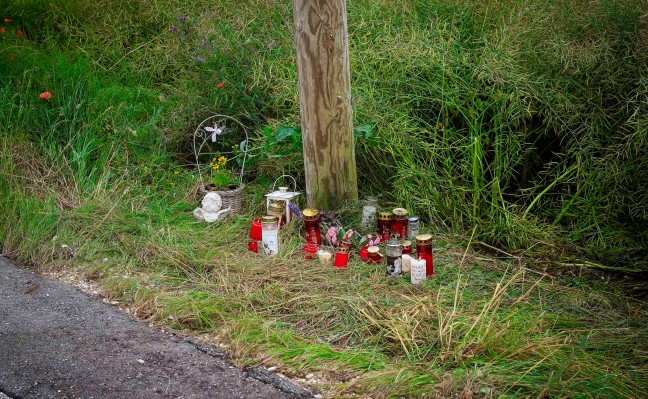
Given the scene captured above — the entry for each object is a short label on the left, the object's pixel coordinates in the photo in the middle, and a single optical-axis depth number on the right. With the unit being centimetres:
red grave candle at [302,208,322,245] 445
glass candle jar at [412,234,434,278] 403
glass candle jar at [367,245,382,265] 426
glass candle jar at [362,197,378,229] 453
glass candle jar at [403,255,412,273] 408
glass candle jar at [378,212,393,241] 440
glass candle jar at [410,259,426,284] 397
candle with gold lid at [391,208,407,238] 440
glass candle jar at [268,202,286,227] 466
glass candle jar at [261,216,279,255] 436
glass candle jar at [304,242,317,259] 437
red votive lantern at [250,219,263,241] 452
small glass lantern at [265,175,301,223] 469
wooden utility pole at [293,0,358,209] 438
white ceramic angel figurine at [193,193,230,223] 480
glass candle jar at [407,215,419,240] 445
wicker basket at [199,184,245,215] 488
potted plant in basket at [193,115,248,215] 495
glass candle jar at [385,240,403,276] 405
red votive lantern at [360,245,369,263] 431
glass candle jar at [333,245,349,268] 426
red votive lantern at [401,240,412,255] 419
